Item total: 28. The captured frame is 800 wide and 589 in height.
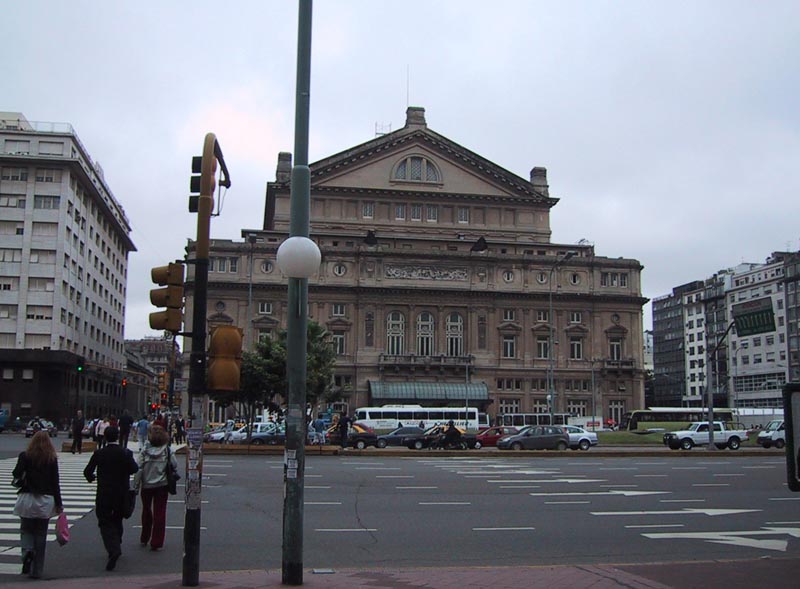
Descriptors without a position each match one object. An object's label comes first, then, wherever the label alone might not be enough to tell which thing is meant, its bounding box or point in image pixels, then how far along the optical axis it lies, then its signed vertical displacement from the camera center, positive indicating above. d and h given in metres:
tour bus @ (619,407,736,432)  73.62 -0.92
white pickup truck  48.16 -1.87
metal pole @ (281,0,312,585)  9.75 +0.72
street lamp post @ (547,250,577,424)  68.91 +4.53
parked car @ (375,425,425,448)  47.46 -1.90
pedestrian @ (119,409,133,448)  32.50 -0.95
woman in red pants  12.93 -1.18
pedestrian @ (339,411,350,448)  41.88 -1.27
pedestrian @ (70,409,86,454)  33.94 -1.25
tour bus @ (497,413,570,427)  77.75 -1.29
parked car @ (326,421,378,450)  45.12 -1.88
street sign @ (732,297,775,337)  39.06 +4.27
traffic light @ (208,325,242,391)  9.62 +0.52
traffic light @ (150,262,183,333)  9.99 +1.29
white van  49.41 -1.76
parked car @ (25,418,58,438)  47.69 -1.82
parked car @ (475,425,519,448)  48.16 -1.77
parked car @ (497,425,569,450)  42.94 -1.79
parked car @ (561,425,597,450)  48.06 -1.93
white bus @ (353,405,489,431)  66.62 -0.96
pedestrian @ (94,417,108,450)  32.78 -1.20
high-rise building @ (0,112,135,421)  72.62 +12.23
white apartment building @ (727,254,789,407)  114.38 +8.05
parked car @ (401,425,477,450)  46.31 -2.00
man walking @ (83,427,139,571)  11.44 -1.22
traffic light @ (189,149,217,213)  10.11 +2.76
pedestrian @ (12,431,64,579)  10.53 -1.25
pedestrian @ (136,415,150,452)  36.62 -1.15
